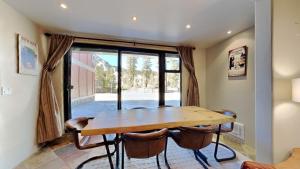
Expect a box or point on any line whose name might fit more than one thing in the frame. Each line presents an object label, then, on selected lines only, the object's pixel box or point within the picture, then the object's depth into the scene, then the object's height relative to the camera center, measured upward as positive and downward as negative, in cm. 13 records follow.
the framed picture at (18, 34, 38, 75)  174 +47
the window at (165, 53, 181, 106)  302 +13
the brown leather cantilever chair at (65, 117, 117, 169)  148 -79
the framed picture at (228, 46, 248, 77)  228 +49
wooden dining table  127 -47
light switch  146 -9
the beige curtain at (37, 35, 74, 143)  209 -27
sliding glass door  255 +15
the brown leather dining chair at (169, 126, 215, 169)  149 -71
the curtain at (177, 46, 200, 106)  296 +26
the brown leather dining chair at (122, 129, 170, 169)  127 -68
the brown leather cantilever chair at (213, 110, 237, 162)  189 -79
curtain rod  228 +103
